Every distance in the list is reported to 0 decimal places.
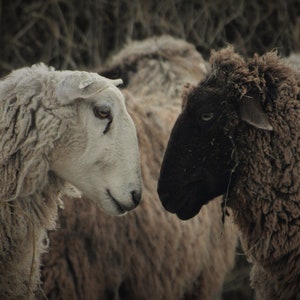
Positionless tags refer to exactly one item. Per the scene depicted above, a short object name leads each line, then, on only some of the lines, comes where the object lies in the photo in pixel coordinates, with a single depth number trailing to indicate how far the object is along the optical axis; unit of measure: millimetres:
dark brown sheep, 8617
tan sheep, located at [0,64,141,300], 8242
